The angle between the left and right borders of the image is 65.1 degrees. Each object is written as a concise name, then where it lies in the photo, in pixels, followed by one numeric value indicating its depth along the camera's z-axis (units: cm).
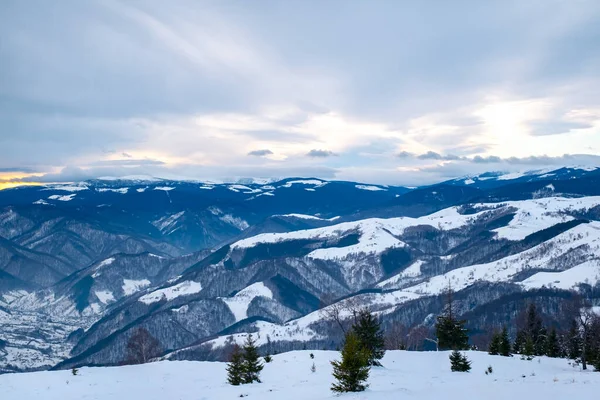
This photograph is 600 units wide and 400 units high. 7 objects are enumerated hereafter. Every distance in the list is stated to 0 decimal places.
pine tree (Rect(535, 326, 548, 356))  9925
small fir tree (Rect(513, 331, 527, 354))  10278
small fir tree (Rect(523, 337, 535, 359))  7835
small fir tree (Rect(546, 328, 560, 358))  9613
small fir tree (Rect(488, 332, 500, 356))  7912
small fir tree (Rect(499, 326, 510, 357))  7128
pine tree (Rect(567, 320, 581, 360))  7906
